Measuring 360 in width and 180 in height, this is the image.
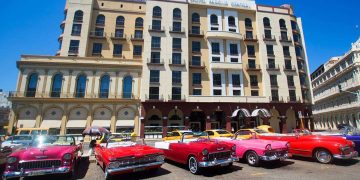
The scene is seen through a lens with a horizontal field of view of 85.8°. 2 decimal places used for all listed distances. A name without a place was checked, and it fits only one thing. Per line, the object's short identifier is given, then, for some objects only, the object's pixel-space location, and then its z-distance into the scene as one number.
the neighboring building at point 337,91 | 44.91
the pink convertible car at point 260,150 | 8.73
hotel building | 29.42
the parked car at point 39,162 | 6.72
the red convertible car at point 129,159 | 6.91
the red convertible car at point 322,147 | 8.96
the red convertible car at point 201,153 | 7.62
